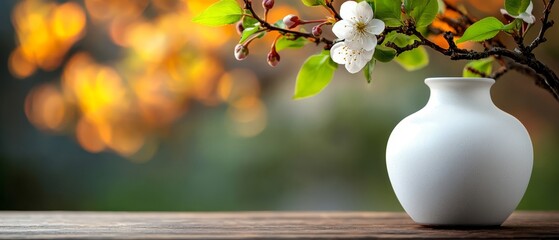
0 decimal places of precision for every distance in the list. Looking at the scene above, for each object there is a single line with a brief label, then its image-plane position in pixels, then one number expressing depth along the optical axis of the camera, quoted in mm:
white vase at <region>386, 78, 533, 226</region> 1212
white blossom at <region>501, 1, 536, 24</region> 1208
